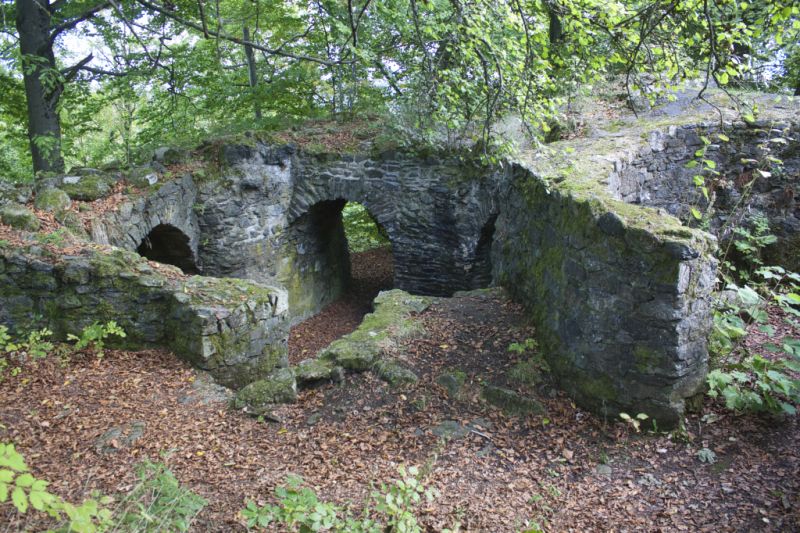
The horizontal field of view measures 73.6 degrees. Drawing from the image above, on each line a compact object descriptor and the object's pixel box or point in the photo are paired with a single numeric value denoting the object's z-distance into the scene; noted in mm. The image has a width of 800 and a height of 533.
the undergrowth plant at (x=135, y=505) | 1670
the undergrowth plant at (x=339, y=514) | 2416
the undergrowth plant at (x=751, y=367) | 3717
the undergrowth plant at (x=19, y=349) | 4656
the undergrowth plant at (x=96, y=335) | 5051
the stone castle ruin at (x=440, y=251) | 3787
